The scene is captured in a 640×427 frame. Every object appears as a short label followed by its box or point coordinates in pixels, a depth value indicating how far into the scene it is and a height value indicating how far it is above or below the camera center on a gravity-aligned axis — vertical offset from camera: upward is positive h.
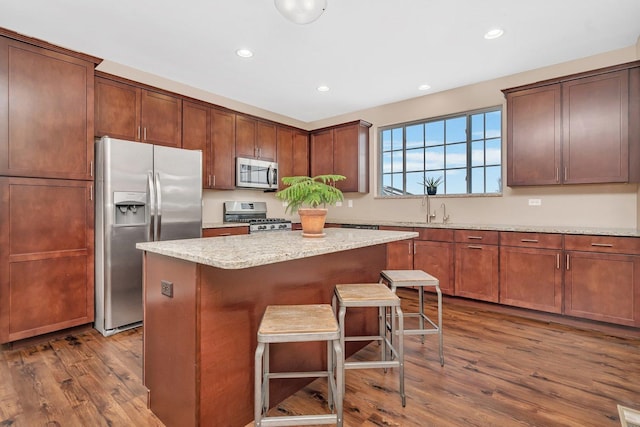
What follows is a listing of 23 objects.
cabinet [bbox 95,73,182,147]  3.16 +1.09
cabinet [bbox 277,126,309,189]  5.11 +1.03
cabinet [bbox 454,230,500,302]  3.37 -0.56
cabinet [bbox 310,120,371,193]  4.94 +0.97
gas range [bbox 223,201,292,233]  4.32 -0.04
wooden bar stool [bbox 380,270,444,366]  2.21 -0.49
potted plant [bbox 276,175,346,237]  2.00 +0.09
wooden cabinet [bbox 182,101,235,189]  3.91 +0.96
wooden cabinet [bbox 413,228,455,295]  3.66 -0.50
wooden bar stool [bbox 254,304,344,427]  1.34 -0.52
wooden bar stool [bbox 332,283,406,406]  1.76 -0.50
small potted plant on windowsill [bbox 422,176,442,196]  4.35 +0.42
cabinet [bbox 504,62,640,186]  2.94 +0.84
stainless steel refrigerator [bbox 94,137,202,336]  2.85 -0.01
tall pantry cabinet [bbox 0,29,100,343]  2.47 +0.22
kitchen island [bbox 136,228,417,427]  1.41 -0.51
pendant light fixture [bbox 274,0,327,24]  1.84 +1.21
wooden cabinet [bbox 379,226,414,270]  3.96 -0.52
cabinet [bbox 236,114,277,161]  4.50 +1.12
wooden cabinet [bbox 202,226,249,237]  3.65 -0.21
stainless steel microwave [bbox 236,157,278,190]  4.43 +0.59
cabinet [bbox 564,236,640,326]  2.70 -0.58
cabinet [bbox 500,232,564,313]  3.04 -0.57
